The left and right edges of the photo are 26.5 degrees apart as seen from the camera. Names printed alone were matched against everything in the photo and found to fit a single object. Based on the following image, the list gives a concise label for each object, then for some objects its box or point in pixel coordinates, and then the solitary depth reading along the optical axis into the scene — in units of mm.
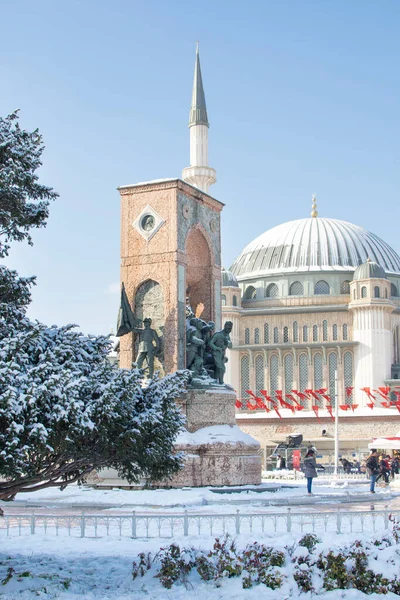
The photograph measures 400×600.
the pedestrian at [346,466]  38244
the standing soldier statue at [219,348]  20688
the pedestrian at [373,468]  21125
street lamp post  35288
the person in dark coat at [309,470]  19461
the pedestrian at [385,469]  24634
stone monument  19156
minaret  46312
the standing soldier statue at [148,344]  19938
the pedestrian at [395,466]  32656
